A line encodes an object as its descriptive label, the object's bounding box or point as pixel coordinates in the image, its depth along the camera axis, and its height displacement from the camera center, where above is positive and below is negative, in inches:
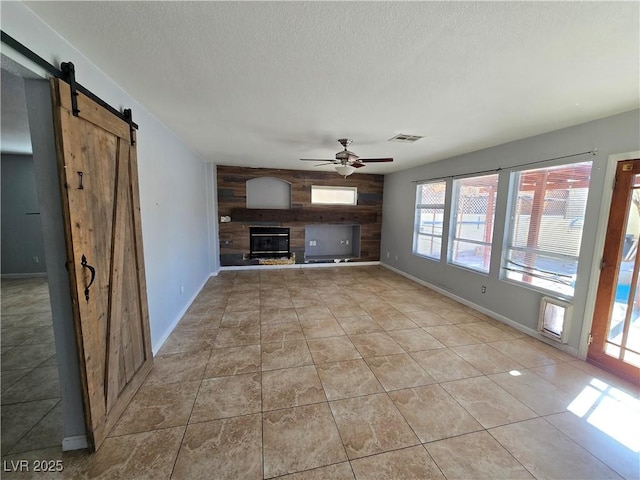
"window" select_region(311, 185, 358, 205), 255.6 +19.3
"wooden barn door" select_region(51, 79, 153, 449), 55.8 -11.4
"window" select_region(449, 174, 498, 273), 152.2 -2.8
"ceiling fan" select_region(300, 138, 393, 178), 131.3 +28.9
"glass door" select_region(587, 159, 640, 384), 91.8 -25.0
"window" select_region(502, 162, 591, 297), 110.0 -3.5
